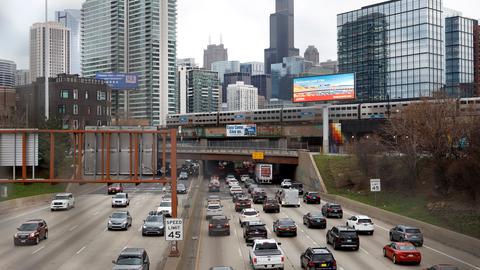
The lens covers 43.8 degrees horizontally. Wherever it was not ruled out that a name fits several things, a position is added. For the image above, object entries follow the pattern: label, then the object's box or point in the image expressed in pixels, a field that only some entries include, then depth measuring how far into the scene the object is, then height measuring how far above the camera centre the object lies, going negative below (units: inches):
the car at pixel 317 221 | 1673.2 -233.8
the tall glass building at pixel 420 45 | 7436.0 +1192.3
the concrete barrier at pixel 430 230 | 1241.5 -228.9
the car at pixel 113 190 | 3073.3 -264.5
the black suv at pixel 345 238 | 1269.7 -212.5
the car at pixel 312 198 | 2541.1 -253.3
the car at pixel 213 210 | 1834.3 -222.4
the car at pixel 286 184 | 3257.4 -250.6
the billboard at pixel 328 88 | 3595.0 +312.2
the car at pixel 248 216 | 1661.7 -220.0
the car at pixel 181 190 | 2967.5 -256.1
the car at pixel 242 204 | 2158.0 -236.7
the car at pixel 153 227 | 1504.7 -223.9
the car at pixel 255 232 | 1363.2 -214.5
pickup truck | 1003.3 -198.7
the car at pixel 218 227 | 1512.1 -224.4
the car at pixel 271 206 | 2117.4 -239.6
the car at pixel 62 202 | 2201.0 -236.7
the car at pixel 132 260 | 904.3 -188.4
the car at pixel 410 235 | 1331.2 -217.8
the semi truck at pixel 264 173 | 3693.4 -214.1
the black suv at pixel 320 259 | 970.7 -198.3
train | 4121.6 +194.9
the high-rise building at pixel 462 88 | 7204.7 +621.5
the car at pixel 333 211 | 1937.7 -235.8
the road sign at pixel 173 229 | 1010.7 -153.1
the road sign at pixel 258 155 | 3673.7 -101.4
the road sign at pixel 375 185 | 1939.0 -152.0
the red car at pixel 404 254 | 1107.9 -214.8
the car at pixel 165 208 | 1857.8 -222.7
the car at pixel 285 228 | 1478.8 -223.1
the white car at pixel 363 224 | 1545.3 -224.3
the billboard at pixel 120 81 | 6299.2 +619.5
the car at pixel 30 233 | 1370.6 -220.6
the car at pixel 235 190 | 2738.2 -237.2
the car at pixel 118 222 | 1624.0 -228.4
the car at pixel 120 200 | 2348.7 -244.7
